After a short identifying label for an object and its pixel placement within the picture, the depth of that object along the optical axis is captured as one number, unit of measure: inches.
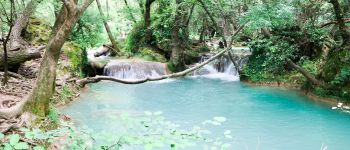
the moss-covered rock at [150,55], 841.5
